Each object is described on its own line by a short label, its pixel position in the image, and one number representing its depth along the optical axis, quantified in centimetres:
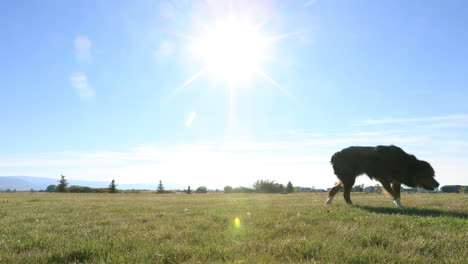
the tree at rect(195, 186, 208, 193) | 7668
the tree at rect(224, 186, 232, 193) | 7142
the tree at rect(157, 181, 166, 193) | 6970
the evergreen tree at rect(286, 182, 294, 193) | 6909
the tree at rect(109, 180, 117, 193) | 6328
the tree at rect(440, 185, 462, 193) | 5369
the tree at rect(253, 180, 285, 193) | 6925
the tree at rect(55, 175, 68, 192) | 6361
